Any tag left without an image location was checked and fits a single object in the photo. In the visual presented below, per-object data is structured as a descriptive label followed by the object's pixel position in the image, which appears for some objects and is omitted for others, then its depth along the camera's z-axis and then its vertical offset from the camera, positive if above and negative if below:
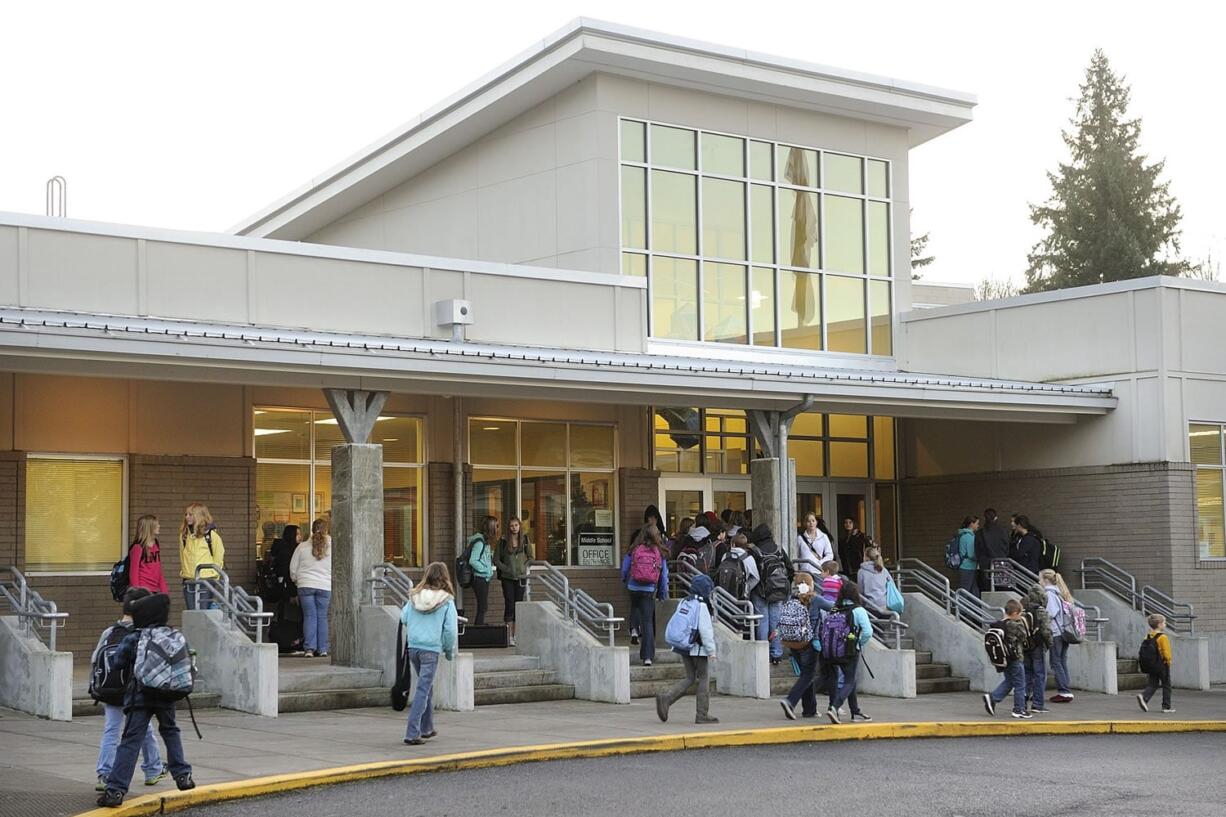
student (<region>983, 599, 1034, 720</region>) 18.25 -1.86
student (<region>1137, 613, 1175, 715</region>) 19.45 -1.89
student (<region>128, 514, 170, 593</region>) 16.98 -0.46
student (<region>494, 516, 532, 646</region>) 21.92 -0.77
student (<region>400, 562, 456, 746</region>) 14.45 -1.11
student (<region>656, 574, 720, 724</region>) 16.31 -1.56
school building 19.81 +1.97
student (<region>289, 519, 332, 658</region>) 19.88 -0.84
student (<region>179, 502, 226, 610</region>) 18.11 -0.41
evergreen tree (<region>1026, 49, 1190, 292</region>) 60.66 +10.25
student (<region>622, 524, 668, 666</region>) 19.95 -0.93
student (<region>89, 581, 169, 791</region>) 11.34 -1.34
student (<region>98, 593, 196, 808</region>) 11.05 -1.38
